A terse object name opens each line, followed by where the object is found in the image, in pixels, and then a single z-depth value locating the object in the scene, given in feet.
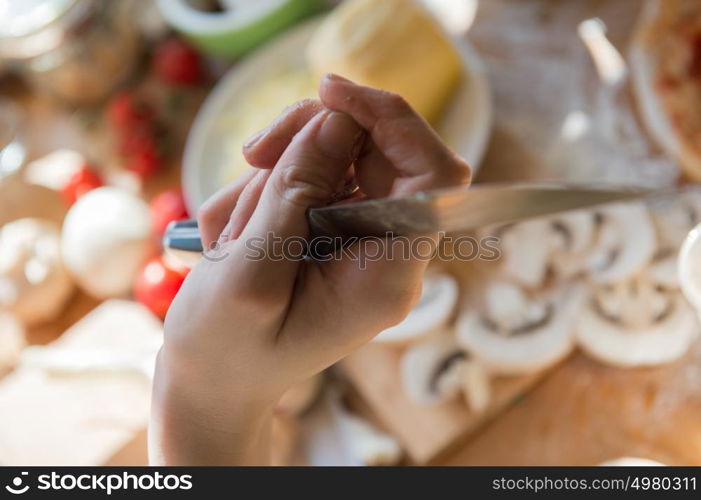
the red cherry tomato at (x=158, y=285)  2.53
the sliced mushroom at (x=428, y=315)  2.15
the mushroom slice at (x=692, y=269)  1.57
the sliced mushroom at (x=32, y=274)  2.58
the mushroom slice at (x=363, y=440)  2.14
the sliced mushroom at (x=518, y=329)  2.04
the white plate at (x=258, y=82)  2.34
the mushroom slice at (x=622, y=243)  2.04
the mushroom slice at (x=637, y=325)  1.96
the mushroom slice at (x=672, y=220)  2.04
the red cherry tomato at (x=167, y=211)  2.70
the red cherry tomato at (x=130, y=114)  2.93
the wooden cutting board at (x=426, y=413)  2.08
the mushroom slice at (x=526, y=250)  2.16
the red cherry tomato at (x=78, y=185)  2.94
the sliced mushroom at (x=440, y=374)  2.06
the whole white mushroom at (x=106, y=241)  2.62
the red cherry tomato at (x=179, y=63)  3.05
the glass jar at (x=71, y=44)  2.85
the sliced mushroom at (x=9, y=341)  2.59
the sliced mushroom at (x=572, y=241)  2.12
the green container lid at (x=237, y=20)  2.79
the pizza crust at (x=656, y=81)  2.04
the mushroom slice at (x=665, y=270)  1.98
